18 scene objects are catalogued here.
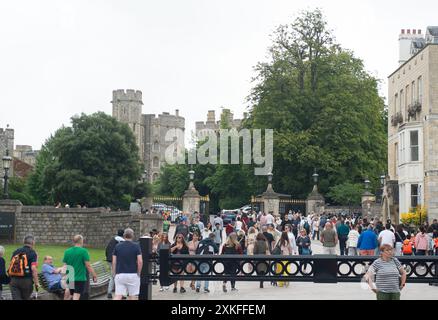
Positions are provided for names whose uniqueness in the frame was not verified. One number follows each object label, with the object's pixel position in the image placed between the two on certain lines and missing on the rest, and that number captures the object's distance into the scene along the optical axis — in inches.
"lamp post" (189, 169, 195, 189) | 2232.2
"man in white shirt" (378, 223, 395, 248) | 952.3
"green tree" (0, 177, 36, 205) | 2389.3
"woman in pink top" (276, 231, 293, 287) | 963.3
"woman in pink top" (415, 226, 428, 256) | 988.6
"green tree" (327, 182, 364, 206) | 2196.1
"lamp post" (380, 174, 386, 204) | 2014.8
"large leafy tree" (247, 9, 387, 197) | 2352.4
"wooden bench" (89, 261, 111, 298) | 832.3
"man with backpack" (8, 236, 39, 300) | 618.8
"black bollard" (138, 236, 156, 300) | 610.2
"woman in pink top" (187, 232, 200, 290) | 910.7
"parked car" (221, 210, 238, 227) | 1935.3
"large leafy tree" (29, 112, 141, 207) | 2472.9
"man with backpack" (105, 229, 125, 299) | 808.9
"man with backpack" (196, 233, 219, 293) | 889.5
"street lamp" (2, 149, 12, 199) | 1472.7
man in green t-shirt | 627.8
